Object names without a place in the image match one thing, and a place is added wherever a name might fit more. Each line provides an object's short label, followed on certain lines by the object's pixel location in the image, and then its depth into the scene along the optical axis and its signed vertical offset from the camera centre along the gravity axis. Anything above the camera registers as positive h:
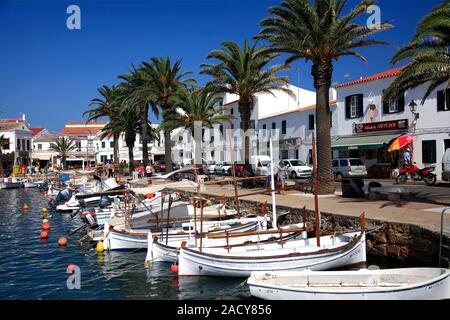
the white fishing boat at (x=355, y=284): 8.92 -2.92
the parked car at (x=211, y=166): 51.06 -0.54
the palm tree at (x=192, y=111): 36.59 +4.56
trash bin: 20.56 -1.45
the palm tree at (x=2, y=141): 65.64 +4.25
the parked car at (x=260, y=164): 36.84 -0.30
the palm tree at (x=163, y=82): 38.00 +7.53
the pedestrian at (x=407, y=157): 29.45 +0.06
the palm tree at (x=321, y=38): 20.80 +6.25
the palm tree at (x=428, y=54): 15.67 +4.22
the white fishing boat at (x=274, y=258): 12.16 -2.91
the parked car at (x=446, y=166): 22.39 -0.49
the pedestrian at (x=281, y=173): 25.81 -0.80
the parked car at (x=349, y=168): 32.03 -0.70
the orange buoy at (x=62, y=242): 18.07 -3.38
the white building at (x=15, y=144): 75.81 +4.00
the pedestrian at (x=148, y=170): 40.60 -0.71
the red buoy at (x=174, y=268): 13.57 -3.46
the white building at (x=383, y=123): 29.38 +2.72
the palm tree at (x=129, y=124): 48.12 +4.69
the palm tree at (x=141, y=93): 37.10 +6.28
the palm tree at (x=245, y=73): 28.76 +6.16
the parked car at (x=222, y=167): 47.19 -0.66
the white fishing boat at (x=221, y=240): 14.51 -2.83
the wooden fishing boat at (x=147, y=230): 16.83 -2.80
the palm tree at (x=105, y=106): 49.75 +6.88
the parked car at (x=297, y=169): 35.00 -0.78
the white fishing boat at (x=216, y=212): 19.31 -2.44
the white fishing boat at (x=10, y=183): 52.84 -2.30
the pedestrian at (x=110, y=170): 45.76 -0.74
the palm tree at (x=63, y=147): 77.44 +3.36
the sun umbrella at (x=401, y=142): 27.74 +1.11
